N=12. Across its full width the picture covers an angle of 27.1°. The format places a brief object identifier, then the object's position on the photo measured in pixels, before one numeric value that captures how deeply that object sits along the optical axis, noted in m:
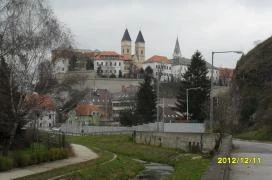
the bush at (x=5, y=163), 29.80
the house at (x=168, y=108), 141.38
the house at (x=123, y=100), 145.75
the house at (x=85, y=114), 162.77
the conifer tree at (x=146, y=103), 108.75
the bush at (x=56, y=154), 37.07
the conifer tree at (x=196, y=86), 95.50
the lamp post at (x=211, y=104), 50.88
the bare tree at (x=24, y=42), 33.81
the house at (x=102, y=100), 177.15
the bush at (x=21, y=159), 32.26
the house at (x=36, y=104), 36.59
